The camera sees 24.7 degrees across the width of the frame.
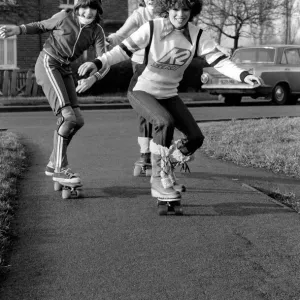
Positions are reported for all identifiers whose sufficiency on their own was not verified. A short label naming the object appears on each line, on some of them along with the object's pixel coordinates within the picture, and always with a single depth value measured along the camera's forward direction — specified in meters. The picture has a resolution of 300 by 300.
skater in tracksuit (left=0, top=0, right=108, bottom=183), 6.27
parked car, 20.00
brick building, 25.48
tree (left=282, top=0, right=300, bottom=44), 36.09
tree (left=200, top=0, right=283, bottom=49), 34.19
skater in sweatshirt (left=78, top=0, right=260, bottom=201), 5.65
